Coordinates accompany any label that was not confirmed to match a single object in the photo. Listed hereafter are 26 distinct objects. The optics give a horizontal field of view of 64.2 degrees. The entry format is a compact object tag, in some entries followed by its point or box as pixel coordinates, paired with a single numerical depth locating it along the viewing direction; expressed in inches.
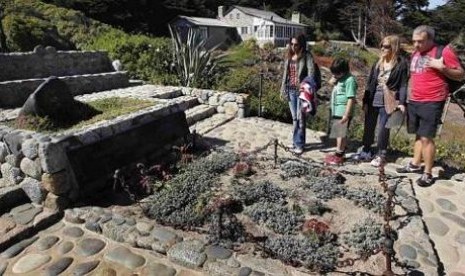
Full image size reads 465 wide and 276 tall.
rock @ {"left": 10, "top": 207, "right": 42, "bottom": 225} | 150.5
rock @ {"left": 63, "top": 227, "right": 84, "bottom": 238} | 145.4
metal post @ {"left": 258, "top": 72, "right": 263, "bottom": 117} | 330.5
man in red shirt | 162.9
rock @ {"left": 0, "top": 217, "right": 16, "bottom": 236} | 144.1
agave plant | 405.4
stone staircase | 154.7
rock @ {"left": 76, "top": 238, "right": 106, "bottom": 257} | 135.1
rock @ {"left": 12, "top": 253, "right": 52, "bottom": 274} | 126.7
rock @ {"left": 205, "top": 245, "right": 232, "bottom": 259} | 127.4
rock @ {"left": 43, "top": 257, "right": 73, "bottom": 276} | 124.5
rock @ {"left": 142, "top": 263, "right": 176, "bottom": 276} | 123.5
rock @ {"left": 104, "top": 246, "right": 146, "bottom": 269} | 128.3
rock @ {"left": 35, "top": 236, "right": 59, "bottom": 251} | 138.9
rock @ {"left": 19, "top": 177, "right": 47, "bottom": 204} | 159.4
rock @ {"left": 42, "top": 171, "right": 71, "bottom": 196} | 153.3
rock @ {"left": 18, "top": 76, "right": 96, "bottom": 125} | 179.0
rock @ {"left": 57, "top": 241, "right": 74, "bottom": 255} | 136.1
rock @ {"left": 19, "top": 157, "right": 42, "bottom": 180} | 155.3
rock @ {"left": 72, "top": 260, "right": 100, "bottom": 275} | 124.5
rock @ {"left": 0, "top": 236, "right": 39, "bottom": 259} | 134.3
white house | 1544.0
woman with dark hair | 211.5
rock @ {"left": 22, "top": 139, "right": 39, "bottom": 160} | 153.8
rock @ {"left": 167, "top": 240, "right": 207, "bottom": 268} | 125.9
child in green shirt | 195.8
